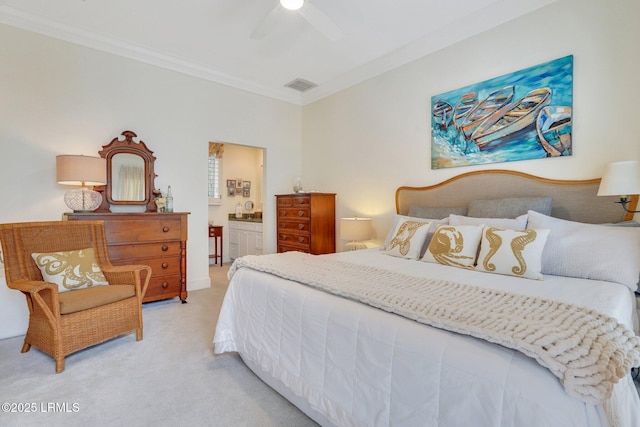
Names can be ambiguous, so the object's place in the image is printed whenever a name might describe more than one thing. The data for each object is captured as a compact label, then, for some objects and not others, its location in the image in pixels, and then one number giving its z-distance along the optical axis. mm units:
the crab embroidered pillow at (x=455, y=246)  2121
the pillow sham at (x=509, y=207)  2354
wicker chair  2021
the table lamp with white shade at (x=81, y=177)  2781
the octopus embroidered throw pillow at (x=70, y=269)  2228
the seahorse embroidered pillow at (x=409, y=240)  2465
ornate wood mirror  3312
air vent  4328
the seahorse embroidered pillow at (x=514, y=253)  1819
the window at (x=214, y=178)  5875
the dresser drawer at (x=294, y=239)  4051
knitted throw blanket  772
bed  823
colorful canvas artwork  2408
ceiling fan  2221
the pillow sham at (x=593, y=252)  1711
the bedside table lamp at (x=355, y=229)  3543
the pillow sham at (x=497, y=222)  2186
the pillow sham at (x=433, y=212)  2852
